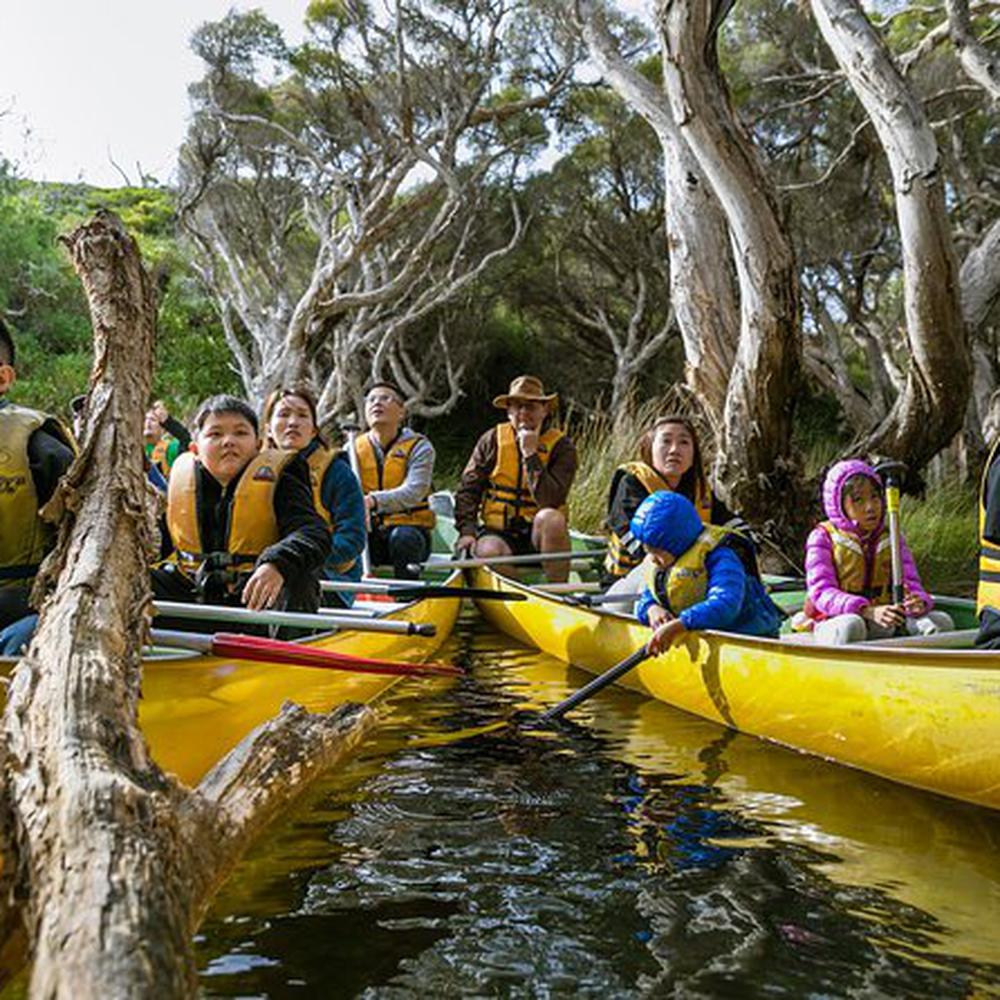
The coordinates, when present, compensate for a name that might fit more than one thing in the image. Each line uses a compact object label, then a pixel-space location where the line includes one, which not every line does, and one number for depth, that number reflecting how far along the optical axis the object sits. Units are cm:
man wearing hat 772
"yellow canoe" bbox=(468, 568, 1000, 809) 353
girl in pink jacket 496
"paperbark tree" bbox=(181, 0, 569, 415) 1475
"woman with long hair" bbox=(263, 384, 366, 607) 574
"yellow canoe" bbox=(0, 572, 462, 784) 351
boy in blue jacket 477
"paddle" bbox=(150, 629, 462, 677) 361
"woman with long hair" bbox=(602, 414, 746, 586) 636
